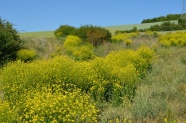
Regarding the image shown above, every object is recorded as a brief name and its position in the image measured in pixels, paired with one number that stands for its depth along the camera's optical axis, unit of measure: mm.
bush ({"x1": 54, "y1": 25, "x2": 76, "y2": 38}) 32188
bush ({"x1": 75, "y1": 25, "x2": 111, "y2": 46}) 25920
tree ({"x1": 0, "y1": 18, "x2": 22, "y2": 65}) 17047
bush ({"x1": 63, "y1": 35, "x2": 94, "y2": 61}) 17125
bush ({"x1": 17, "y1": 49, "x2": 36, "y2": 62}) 17625
